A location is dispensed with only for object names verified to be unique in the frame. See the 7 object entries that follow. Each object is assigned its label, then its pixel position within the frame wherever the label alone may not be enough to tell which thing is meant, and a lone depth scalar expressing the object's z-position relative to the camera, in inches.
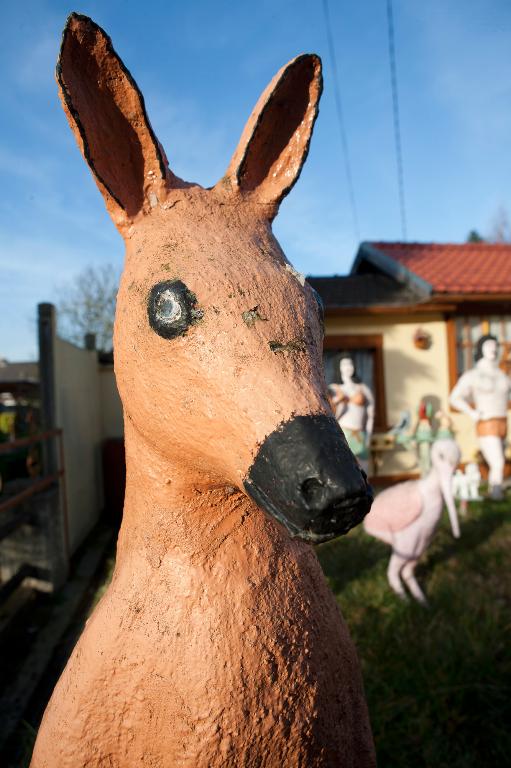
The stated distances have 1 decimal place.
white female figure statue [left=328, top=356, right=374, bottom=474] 219.1
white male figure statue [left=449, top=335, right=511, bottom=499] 211.6
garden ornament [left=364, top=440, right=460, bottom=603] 146.5
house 299.4
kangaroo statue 38.5
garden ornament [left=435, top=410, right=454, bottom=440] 209.7
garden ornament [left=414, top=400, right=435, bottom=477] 237.5
